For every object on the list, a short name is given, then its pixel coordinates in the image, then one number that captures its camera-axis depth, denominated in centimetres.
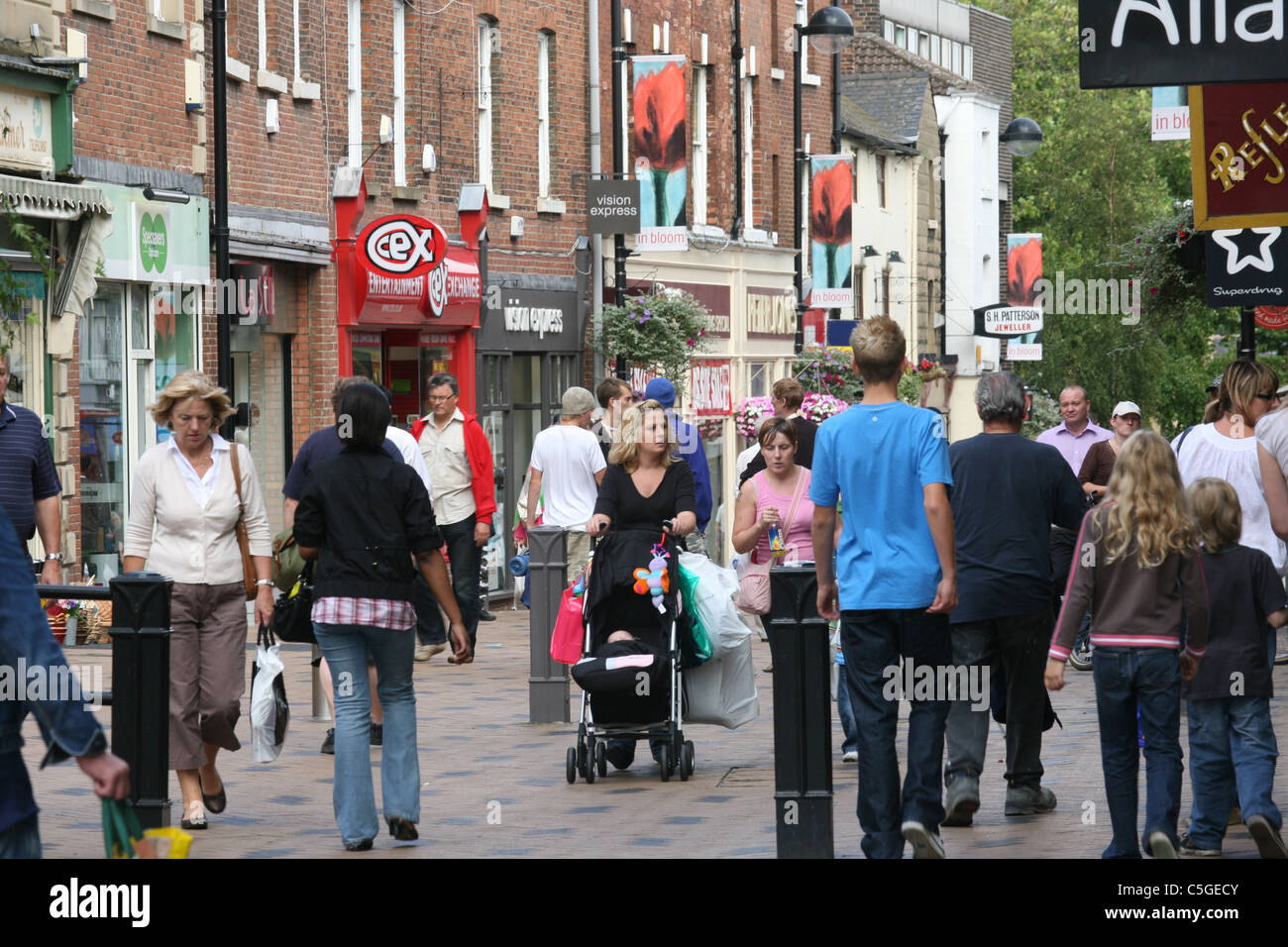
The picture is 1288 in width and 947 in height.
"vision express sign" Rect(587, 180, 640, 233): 2747
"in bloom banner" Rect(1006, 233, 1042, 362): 5416
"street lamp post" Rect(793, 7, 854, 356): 2889
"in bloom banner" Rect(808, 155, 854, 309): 3581
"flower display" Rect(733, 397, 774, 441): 2312
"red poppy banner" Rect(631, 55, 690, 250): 2783
